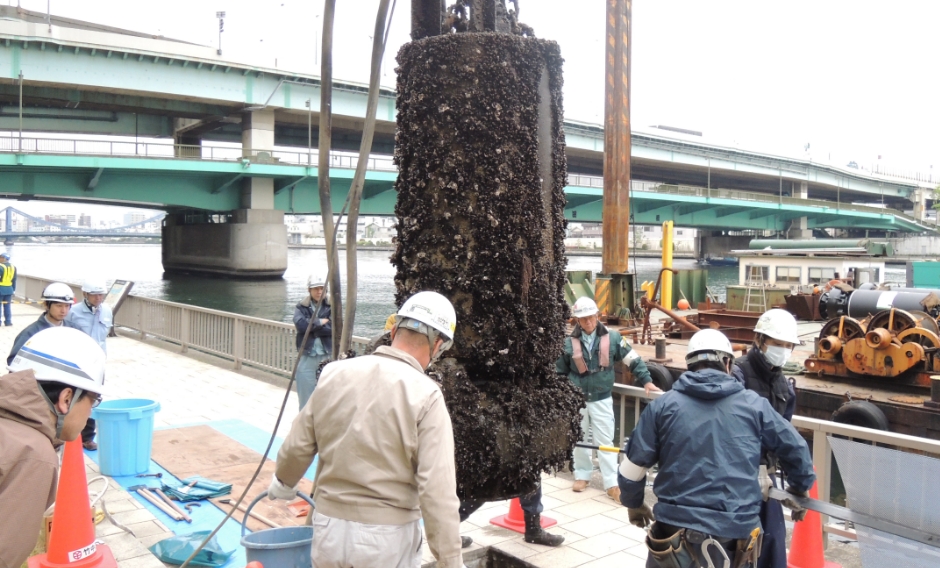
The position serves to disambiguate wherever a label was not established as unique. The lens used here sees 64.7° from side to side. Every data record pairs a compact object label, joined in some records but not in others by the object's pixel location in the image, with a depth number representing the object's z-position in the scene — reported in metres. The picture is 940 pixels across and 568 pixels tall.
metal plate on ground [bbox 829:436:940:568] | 3.51
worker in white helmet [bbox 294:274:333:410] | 8.21
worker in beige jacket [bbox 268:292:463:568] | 2.83
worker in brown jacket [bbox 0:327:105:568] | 2.18
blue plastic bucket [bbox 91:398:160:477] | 7.15
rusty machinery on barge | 10.72
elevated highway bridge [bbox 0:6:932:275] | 33.41
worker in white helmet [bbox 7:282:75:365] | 7.20
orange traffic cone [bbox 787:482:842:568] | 5.17
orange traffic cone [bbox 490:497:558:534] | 5.99
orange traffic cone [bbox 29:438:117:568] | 4.92
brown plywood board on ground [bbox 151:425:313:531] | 6.38
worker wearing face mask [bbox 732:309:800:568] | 4.92
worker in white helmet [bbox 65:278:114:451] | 8.42
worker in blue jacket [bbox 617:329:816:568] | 3.58
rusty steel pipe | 17.98
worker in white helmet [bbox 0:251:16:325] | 19.14
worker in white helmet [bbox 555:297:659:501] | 7.02
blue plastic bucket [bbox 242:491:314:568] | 3.57
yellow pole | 20.03
